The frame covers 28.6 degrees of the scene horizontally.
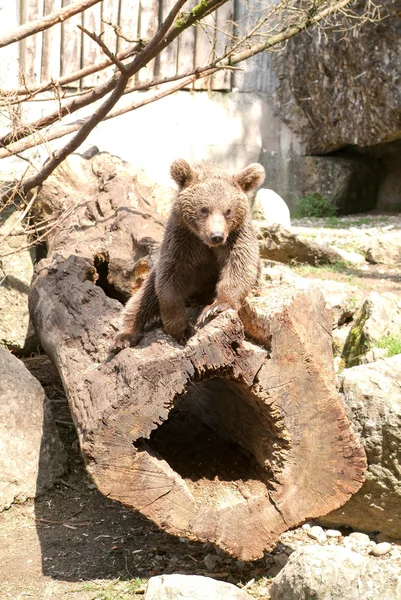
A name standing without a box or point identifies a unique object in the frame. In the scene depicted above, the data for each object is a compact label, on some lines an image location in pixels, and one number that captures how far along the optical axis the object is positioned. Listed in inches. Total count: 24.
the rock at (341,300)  266.2
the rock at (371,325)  229.1
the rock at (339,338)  256.5
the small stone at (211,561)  167.5
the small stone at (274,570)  166.2
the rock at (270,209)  355.9
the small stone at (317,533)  185.4
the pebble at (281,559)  170.9
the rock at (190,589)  138.7
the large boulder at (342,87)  402.9
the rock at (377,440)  179.8
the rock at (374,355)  216.1
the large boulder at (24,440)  196.5
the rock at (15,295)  278.5
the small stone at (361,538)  184.2
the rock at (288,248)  332.8
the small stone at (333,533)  187.6
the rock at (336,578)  137.9
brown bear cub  174.7
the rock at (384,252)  348.2
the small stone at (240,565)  167.6
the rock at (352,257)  343.9
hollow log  149.9
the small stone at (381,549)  178.2
